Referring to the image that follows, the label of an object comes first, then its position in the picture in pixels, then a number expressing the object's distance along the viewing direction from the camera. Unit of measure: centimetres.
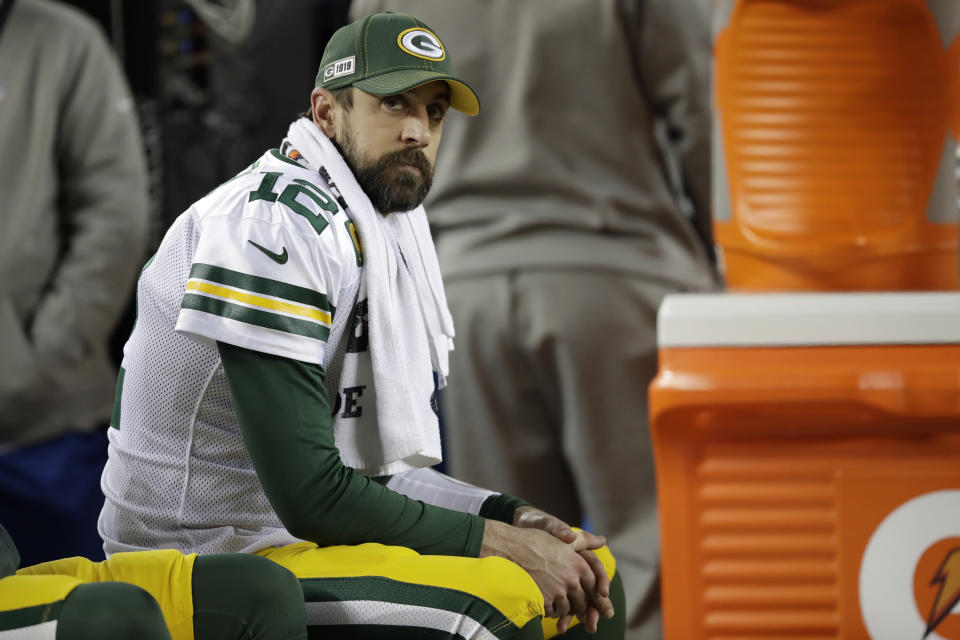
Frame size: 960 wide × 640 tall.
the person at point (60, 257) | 1877
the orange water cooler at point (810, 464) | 1454
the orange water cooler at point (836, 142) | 1489
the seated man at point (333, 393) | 1427
